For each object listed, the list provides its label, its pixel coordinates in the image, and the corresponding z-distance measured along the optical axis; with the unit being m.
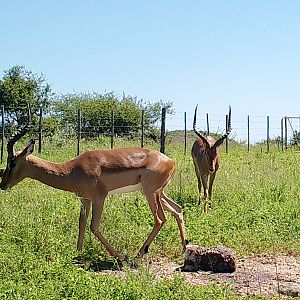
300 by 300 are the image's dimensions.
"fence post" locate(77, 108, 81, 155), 23.99
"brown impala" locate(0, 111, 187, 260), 9.65
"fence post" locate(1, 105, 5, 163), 22.57
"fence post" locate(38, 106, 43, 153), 24.11
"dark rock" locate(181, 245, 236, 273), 8.75
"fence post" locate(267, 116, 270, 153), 33.21
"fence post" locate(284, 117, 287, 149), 36.10
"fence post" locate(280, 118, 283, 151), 35.78
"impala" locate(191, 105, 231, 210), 14.53
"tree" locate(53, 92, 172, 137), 38.88
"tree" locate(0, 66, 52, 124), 42.53
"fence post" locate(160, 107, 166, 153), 18.58
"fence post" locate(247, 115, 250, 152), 34.85
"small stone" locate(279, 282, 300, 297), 7.65
